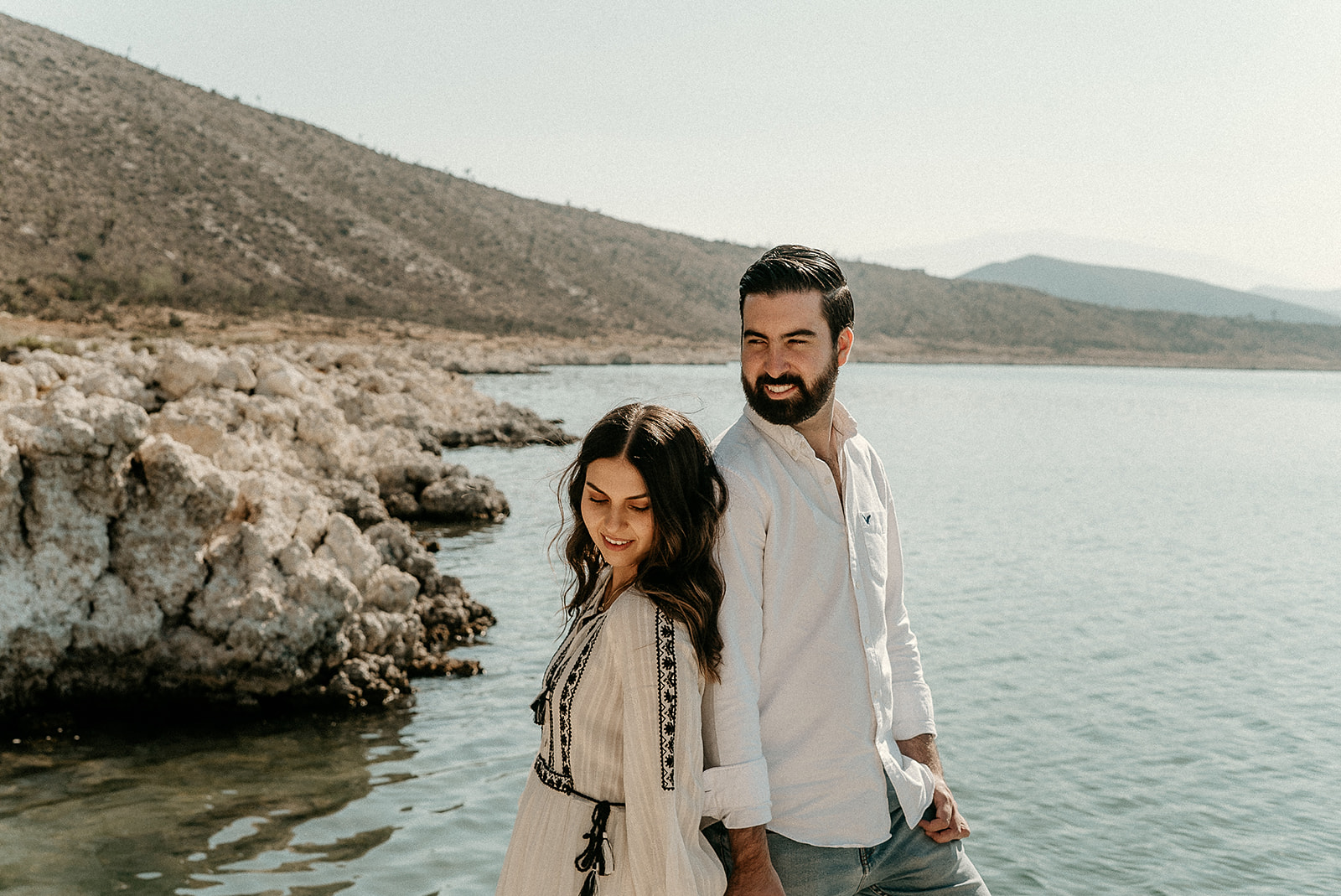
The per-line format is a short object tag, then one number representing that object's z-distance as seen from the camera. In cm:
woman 202
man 211
